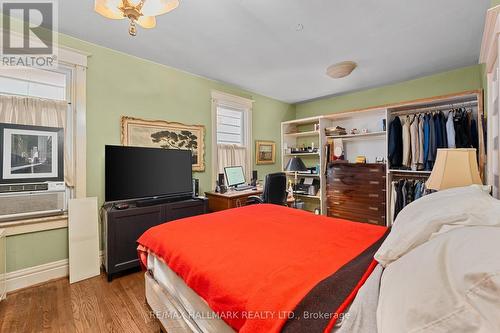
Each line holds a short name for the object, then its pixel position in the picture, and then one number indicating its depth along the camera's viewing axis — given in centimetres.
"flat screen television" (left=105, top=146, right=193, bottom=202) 247
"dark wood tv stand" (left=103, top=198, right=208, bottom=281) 227
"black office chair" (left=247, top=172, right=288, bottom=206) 317
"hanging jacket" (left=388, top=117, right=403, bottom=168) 328
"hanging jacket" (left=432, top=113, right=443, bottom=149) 291
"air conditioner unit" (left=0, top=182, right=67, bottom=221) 210
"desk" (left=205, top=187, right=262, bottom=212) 314
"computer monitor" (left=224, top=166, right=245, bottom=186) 366
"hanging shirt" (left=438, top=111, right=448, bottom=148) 288
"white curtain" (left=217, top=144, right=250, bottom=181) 373
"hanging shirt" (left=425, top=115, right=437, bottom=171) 293
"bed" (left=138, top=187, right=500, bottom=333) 52
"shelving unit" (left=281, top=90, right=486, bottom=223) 291
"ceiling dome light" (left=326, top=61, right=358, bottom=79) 289
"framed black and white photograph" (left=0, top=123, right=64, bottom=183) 207
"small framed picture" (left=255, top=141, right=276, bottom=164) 436
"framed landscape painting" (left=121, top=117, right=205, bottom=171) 279
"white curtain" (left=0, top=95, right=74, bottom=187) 207
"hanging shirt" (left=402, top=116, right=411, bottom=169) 321
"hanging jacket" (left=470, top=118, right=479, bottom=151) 270
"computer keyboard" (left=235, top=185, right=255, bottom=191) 370
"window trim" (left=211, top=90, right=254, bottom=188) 361
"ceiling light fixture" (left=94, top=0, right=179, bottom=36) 134
